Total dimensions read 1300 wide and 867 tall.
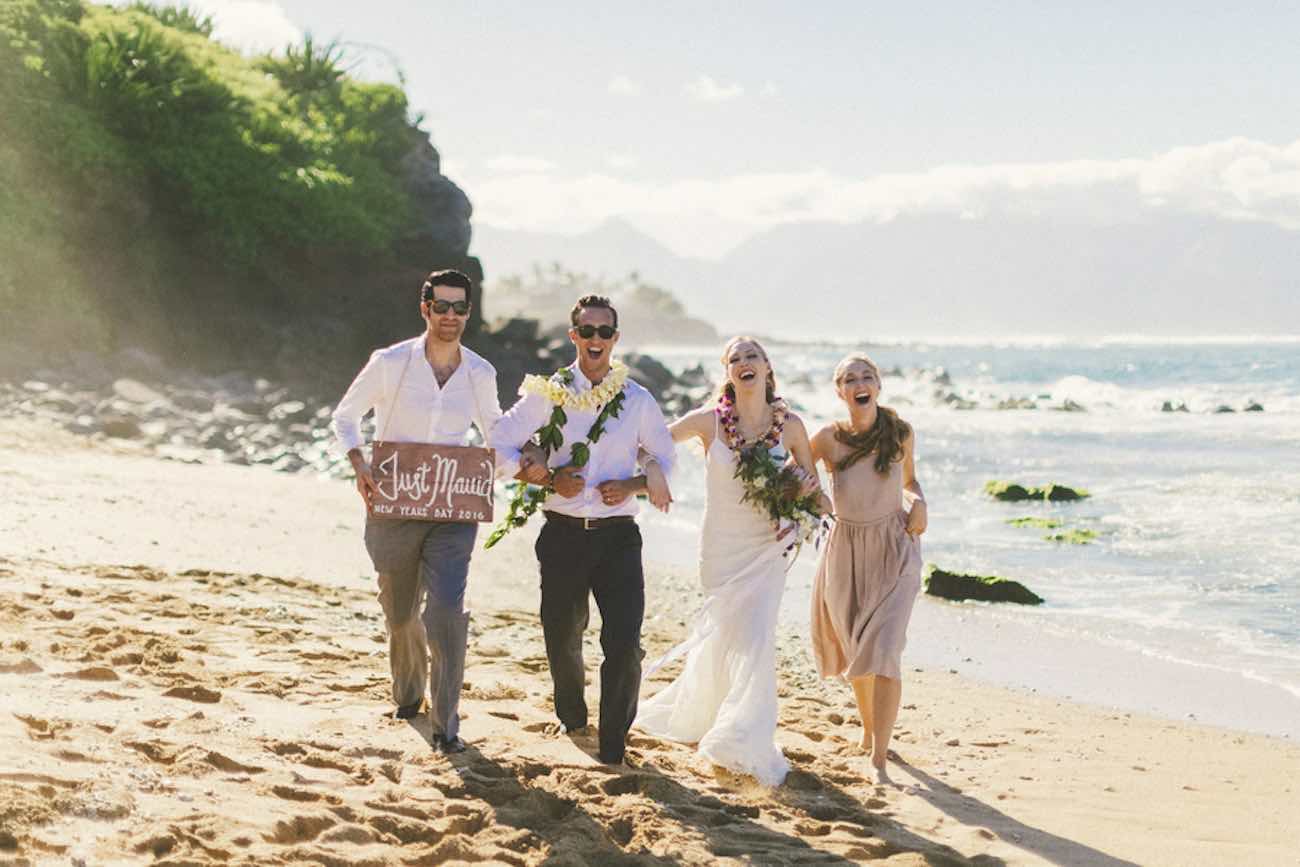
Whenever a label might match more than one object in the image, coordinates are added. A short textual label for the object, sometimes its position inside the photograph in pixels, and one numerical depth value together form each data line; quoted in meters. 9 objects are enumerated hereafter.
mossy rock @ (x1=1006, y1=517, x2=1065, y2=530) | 17.22
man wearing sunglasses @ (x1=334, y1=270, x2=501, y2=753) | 5.81
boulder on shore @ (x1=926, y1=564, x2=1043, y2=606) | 11.90
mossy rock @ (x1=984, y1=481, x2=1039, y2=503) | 20.25
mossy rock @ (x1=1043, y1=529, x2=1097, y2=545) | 15.88
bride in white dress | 5.93
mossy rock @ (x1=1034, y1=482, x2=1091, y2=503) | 20.12
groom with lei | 5.88
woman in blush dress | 6.19
